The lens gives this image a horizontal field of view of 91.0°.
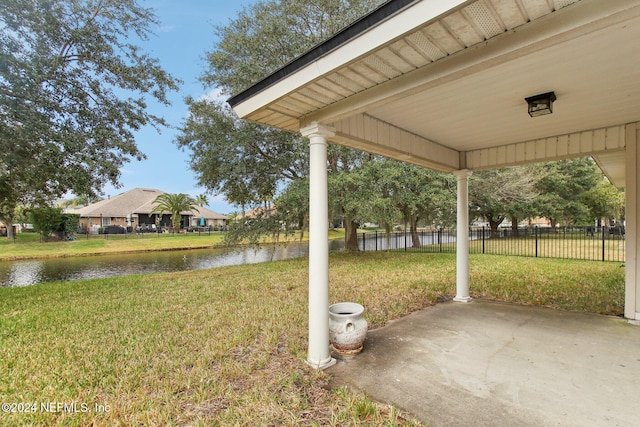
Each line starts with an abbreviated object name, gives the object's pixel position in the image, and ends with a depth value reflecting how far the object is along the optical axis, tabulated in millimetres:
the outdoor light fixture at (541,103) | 2889
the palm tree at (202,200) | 40925
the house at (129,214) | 33688
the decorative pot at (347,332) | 3092
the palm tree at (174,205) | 33312
